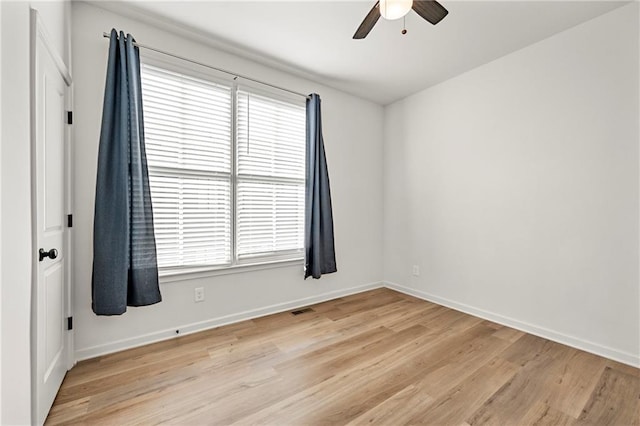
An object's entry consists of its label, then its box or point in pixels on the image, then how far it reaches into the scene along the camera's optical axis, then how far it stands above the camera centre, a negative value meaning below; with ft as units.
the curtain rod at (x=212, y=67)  7.50 +4.41
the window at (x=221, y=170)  7.89 +1.28
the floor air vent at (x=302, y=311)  10.05 -3.68
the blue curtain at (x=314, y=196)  10.57 +0.56
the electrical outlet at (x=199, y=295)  8.49 -2.57
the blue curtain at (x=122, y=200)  6.76 +0.25
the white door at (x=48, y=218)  4.48 -0.15
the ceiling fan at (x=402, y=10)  5.31 +4.09
